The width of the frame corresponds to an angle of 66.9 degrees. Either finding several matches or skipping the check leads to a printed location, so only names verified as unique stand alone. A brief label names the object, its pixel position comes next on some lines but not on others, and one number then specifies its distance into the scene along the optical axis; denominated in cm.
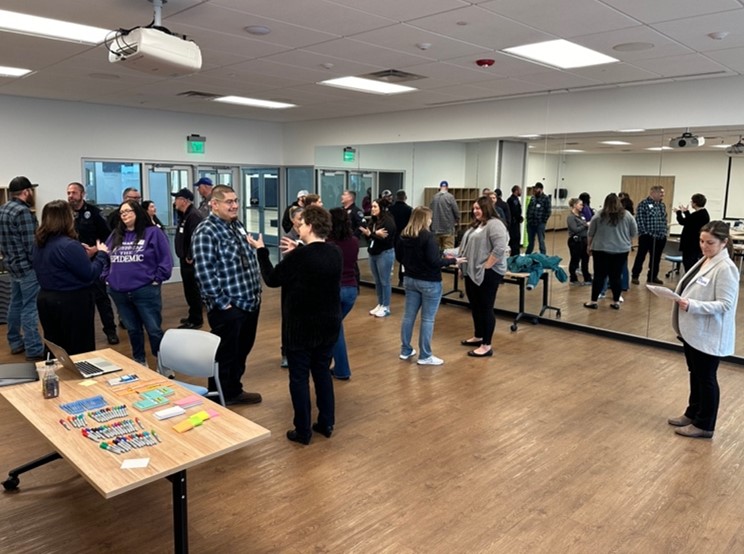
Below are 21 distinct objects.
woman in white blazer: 376
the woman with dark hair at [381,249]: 724
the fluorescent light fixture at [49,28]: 439
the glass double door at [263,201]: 1157
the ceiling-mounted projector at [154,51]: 360
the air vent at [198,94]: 783
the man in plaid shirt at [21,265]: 527
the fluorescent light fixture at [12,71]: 631
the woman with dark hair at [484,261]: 571
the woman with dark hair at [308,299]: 354
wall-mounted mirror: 623
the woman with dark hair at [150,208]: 716
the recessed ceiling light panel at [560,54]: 499
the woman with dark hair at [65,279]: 401
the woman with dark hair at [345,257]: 481
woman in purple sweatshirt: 479
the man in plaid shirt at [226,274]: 395
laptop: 299
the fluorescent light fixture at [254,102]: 834
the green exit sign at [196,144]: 1023
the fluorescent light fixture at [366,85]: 680
